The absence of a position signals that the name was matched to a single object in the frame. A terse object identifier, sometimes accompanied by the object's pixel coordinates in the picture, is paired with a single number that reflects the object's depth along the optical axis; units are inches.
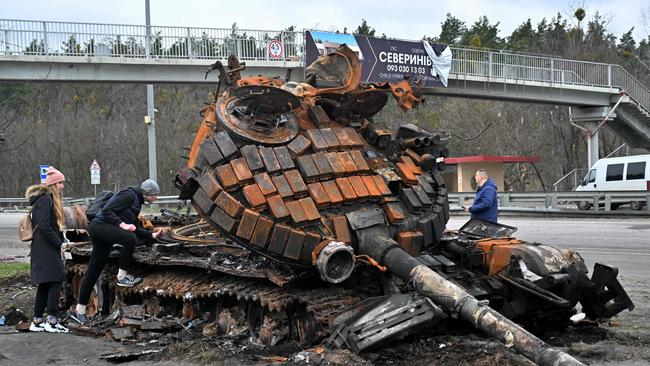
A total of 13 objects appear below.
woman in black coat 363.3
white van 1175.6
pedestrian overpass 1004.6
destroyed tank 290.8
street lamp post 1191.8
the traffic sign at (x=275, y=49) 1113.4
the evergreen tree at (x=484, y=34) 2652.6
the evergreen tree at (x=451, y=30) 2797.2
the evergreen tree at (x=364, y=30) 2623.0
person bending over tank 373.4
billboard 1158.3
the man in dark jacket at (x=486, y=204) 430.9
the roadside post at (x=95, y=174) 1369.3
